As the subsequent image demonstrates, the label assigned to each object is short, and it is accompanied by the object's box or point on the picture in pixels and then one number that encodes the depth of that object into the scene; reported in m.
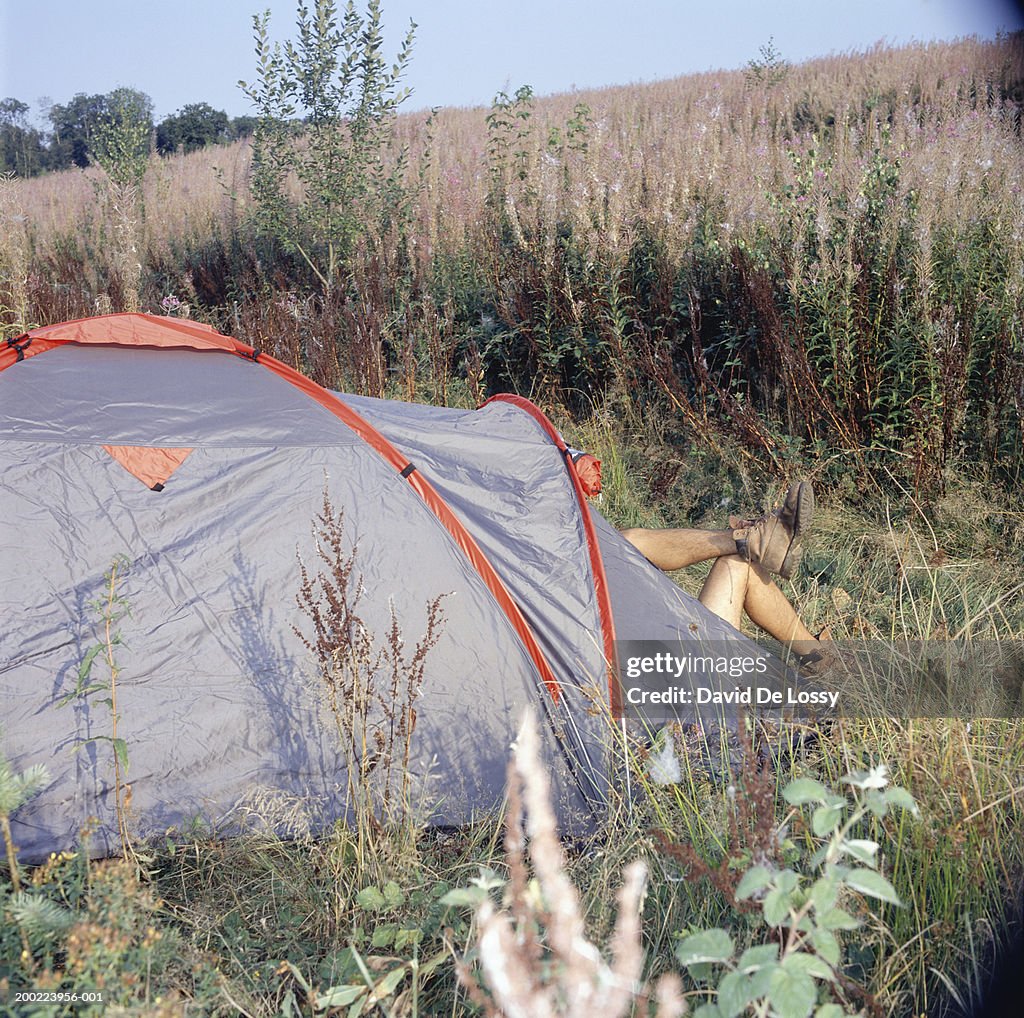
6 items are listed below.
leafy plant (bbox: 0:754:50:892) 2.07
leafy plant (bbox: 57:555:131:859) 2.31
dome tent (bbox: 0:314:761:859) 2.70
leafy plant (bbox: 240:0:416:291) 7.03
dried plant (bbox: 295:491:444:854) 2.42
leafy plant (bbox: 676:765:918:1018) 1.34
